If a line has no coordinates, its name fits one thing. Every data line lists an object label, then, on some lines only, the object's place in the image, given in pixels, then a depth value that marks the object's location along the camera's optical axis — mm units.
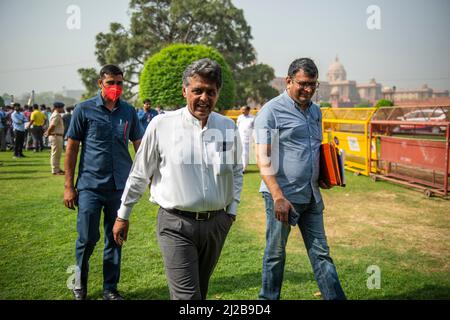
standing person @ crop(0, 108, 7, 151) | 16739
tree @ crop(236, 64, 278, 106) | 37875
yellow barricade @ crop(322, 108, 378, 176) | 10406
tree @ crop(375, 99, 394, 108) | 32537
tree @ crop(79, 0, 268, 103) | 36438
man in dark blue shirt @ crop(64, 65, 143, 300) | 3486
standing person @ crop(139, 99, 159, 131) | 12297
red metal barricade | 7598
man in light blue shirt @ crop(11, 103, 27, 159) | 14602
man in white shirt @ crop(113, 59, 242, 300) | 2377
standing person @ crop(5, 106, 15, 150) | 18203
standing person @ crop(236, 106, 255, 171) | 11420
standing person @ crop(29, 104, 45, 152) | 15672
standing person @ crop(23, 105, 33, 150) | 17511
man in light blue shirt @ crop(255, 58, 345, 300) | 3057
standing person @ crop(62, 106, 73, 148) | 14867
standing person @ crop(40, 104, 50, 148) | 17956
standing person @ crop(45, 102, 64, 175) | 10977
